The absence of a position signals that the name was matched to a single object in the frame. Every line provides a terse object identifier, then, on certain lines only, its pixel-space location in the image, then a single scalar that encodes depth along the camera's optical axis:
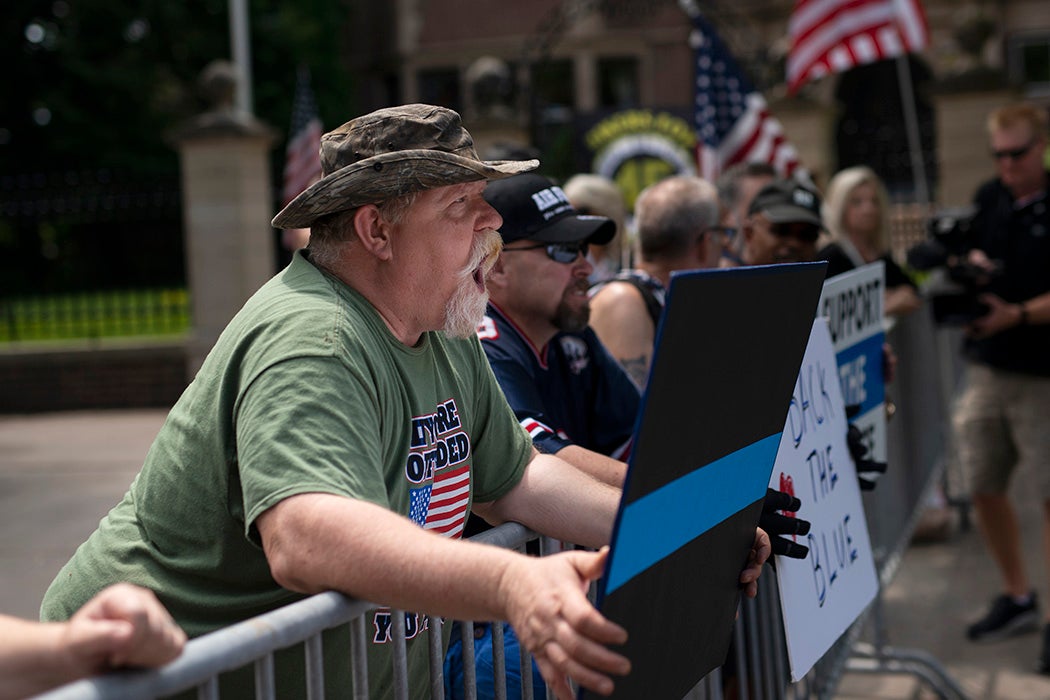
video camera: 6.02
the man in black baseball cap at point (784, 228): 5.05
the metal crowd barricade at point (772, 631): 1.59
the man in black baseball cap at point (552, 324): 3.48
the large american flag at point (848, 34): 9.56
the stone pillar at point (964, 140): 15.12
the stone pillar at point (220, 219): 14.54
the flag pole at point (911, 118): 8.95
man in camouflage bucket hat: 1.76
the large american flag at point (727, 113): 9.60
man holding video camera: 5.98
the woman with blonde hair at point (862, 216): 6.88
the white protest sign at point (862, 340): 3.96
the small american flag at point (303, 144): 14.17
